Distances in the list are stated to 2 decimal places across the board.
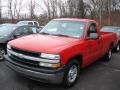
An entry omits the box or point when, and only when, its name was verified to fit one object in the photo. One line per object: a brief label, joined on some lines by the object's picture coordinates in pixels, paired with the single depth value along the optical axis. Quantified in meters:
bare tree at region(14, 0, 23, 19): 23.73
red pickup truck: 2.51
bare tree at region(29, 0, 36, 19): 24.20
